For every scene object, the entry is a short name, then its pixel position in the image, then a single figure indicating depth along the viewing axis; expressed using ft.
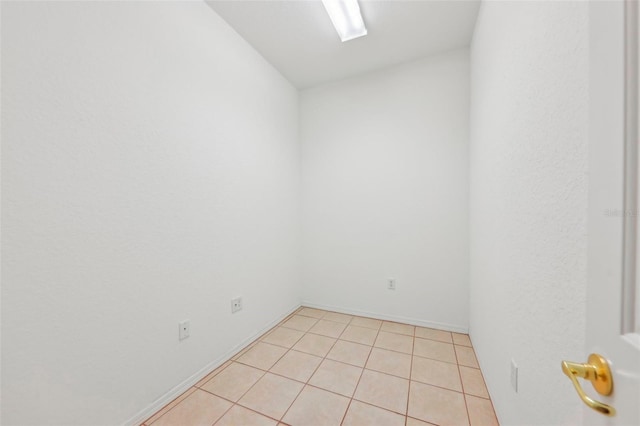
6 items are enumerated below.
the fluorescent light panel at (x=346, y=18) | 5.31
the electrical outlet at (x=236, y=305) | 5.96
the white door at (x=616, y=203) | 1.06
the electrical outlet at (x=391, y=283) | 7.64
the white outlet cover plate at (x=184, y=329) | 4.73
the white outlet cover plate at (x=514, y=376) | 3.21
